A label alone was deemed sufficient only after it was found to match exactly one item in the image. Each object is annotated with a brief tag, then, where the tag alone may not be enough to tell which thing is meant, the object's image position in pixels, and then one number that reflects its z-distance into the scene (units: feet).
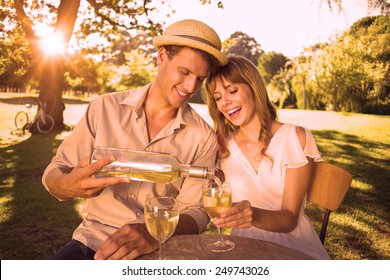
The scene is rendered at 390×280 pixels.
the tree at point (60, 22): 28.66
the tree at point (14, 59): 23.49
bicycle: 28.81
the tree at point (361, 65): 16.29
